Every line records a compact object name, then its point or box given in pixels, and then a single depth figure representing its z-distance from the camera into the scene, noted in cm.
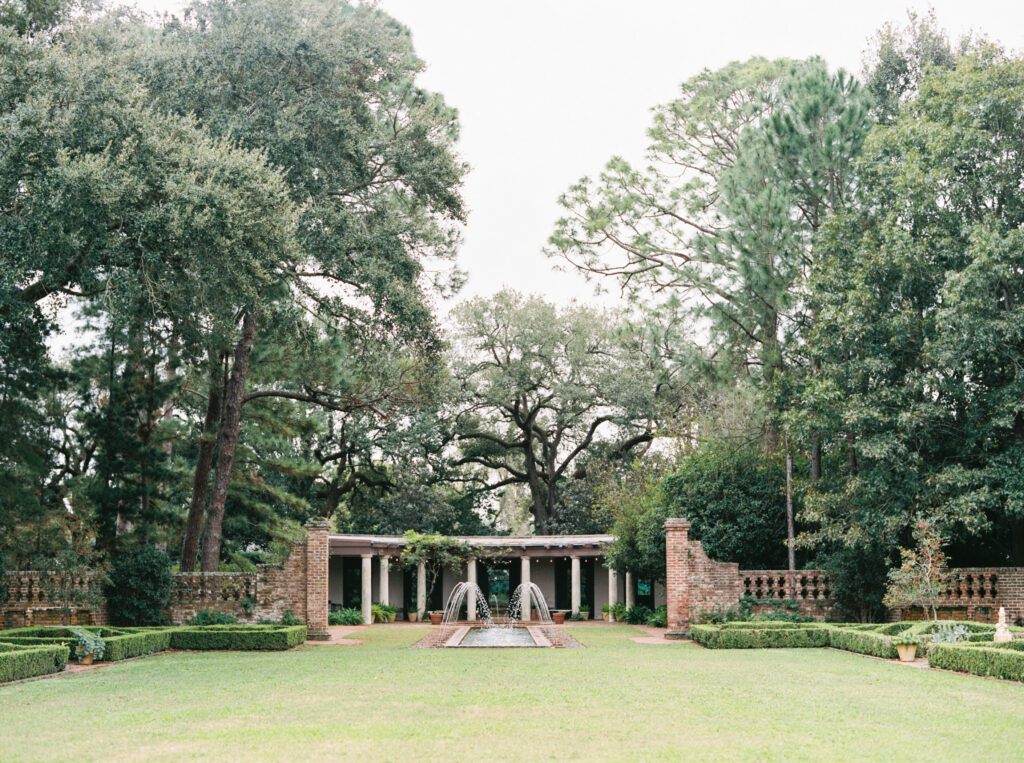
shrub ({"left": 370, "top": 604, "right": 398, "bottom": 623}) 3047
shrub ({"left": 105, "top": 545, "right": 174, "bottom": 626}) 2034
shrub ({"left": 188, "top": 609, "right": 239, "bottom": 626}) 2066
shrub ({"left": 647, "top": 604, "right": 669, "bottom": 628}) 2603
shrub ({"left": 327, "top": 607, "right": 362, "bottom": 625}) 2870
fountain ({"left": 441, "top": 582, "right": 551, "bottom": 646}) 2014
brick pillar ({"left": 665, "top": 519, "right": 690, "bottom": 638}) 2055
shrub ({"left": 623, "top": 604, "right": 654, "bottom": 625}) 2859
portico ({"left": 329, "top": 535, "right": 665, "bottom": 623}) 3070
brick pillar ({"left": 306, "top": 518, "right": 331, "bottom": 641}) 2056
